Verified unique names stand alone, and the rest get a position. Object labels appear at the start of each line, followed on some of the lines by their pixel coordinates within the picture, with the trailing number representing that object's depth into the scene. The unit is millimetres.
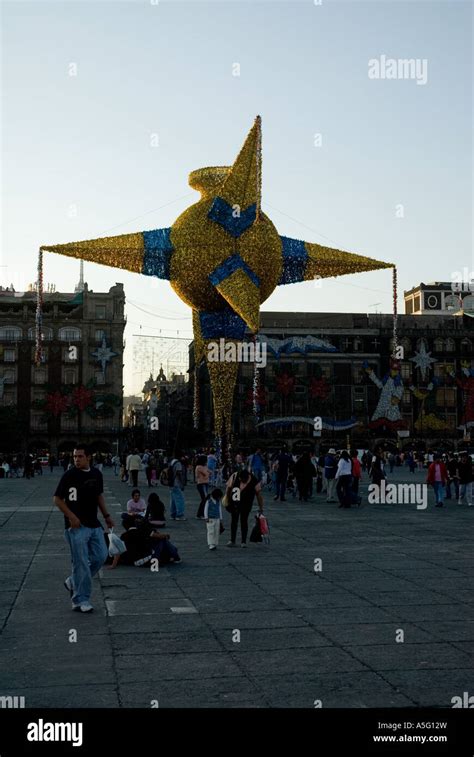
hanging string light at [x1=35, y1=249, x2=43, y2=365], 24936
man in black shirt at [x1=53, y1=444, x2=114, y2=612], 8195
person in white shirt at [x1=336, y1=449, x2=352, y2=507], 20344
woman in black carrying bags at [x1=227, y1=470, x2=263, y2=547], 13180
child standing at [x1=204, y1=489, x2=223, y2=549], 12766
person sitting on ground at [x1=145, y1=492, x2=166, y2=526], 12406
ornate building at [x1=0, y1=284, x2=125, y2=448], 78375
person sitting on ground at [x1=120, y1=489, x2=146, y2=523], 13112
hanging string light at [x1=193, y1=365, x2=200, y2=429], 28766
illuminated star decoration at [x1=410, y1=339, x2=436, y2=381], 82125
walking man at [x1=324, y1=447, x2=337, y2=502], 23125
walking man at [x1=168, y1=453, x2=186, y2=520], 17641
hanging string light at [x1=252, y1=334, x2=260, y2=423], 27644
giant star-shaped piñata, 23609
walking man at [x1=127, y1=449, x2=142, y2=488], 29750
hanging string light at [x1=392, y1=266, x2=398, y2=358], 26762
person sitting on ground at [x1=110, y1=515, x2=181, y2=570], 11328
